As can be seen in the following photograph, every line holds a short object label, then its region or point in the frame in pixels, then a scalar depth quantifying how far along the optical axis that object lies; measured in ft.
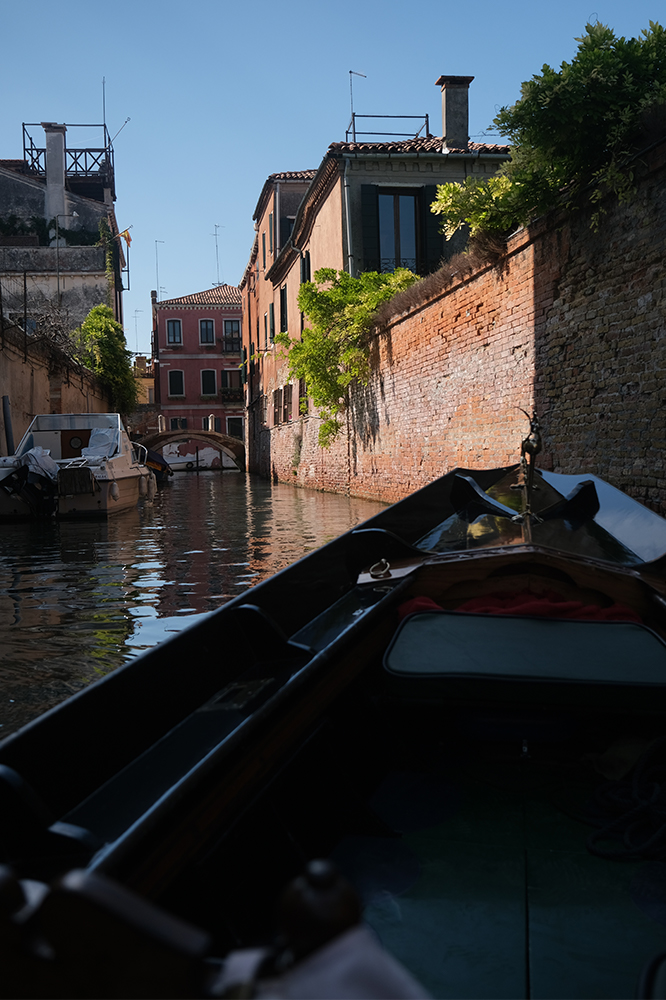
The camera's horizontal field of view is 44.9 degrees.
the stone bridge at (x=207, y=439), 122.81
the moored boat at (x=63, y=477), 35.70
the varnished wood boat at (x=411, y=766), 4.52
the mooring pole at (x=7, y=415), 44.68
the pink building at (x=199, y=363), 144.56
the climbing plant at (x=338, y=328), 45.42
